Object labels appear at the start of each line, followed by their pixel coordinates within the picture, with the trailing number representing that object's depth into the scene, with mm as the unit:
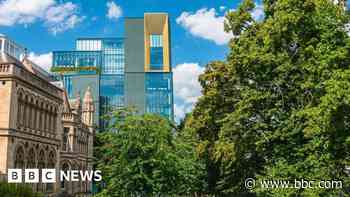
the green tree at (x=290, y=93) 17375
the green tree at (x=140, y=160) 17828
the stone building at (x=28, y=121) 25391
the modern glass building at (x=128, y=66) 114500
